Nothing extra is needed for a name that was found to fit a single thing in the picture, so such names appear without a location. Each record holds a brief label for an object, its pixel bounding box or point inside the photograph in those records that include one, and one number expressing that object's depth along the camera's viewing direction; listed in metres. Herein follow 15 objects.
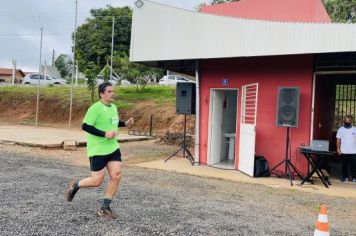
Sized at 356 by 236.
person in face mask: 10.37
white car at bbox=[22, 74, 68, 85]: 43.41
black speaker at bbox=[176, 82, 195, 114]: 12.34
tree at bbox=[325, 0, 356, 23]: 27.53
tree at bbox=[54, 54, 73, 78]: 57.99
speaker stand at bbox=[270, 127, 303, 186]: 10.11
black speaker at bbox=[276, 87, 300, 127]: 9.76
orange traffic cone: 4.50
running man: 5.78
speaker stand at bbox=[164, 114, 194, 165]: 12.43
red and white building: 9.81
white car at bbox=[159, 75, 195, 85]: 37.24
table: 9.44
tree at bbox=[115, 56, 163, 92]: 30.58
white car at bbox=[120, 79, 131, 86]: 35.70
